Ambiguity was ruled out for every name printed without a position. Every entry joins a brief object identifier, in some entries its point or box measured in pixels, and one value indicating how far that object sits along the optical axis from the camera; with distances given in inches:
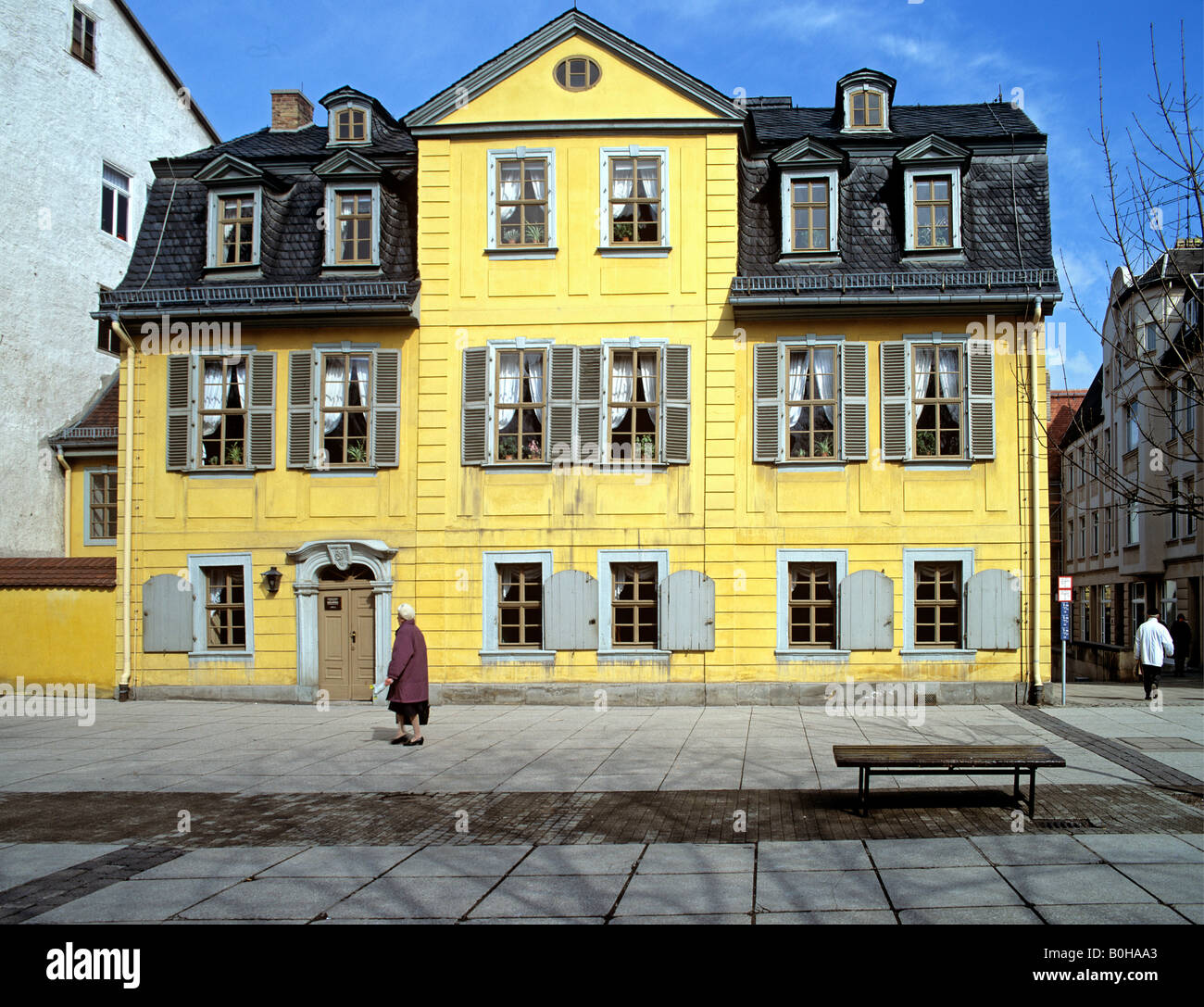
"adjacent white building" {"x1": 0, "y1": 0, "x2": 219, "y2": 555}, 1009.5
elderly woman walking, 564.4
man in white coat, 787.4
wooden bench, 367.9
